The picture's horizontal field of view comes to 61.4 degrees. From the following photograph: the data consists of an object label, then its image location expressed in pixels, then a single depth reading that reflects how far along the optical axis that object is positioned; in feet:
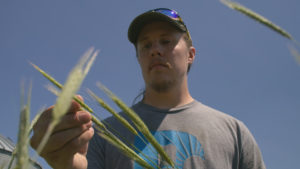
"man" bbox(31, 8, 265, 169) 5.00
